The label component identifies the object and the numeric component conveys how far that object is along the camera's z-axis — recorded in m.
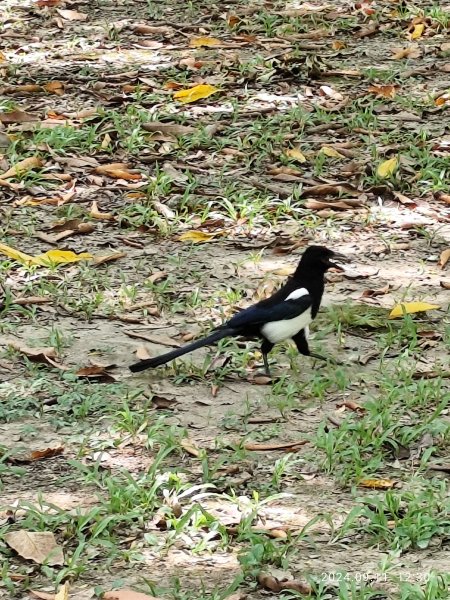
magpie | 10.66
